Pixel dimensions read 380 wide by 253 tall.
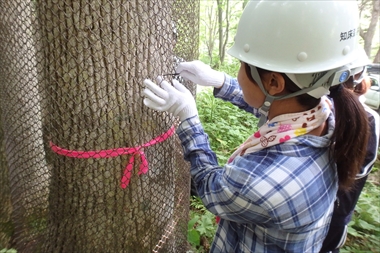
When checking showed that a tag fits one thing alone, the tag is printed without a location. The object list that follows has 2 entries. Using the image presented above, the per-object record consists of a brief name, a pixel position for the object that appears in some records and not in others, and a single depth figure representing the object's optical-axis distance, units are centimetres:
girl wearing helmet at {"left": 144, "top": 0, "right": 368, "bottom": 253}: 111
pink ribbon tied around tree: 153
